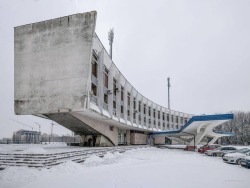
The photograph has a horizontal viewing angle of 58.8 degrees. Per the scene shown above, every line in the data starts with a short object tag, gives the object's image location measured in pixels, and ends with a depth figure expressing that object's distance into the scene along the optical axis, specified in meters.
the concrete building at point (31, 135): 67.06
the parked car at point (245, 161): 13.99
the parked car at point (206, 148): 27.34
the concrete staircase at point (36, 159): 11.38
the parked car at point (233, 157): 16.27
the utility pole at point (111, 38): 41.71
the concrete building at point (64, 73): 18.55
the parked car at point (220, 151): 22.35
